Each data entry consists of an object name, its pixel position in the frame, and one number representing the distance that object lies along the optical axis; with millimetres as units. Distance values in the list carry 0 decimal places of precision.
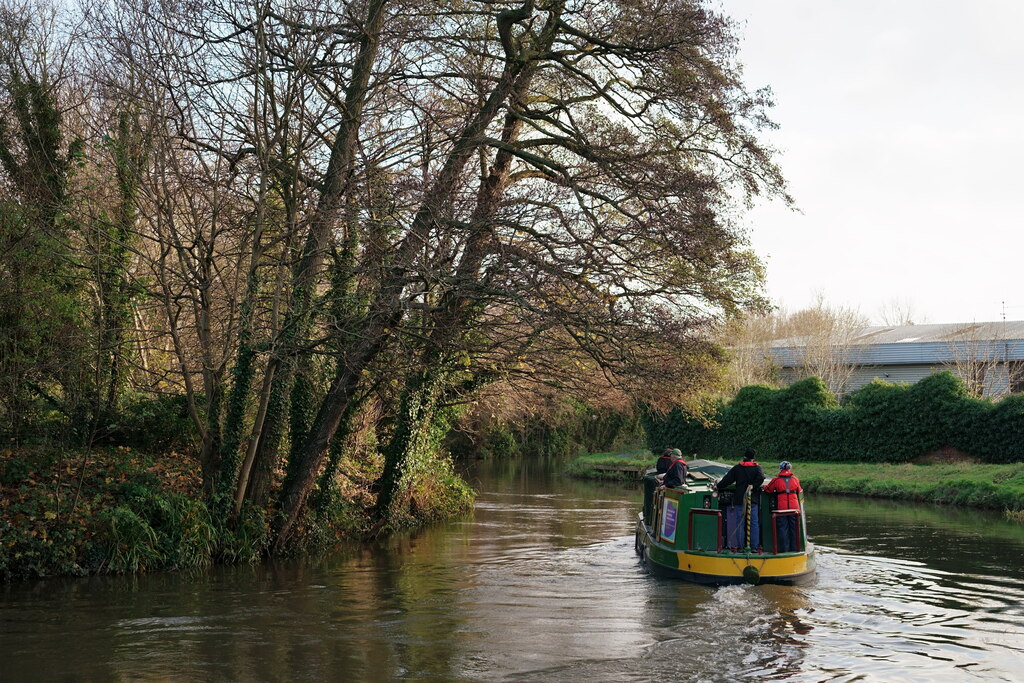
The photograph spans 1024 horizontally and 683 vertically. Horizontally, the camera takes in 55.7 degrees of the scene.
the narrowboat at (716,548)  15273
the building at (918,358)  43250
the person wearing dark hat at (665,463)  19017
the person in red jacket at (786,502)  15492
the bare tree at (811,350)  48719
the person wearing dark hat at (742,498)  15578
